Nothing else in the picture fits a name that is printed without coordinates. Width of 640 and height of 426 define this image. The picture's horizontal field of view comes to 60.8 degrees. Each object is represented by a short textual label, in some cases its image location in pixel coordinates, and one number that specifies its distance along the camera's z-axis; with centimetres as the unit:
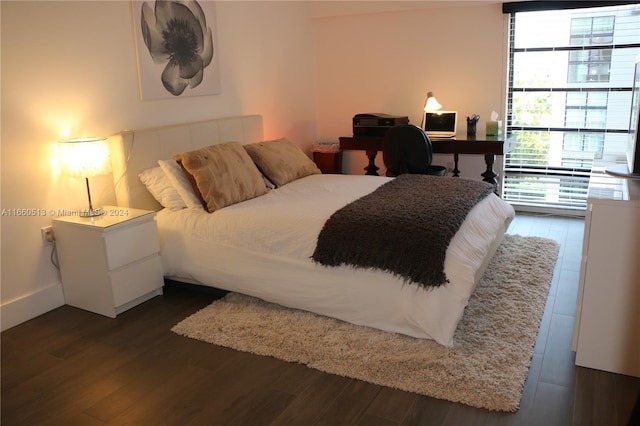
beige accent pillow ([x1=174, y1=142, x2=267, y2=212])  347
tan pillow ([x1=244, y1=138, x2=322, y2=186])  409
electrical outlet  324
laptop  503
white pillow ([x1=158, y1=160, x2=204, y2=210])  352
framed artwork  376
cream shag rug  239
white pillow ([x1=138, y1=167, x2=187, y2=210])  361
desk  466
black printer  515
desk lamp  517
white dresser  236
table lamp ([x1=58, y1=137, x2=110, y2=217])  312
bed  274
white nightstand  311
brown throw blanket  270
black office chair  450
